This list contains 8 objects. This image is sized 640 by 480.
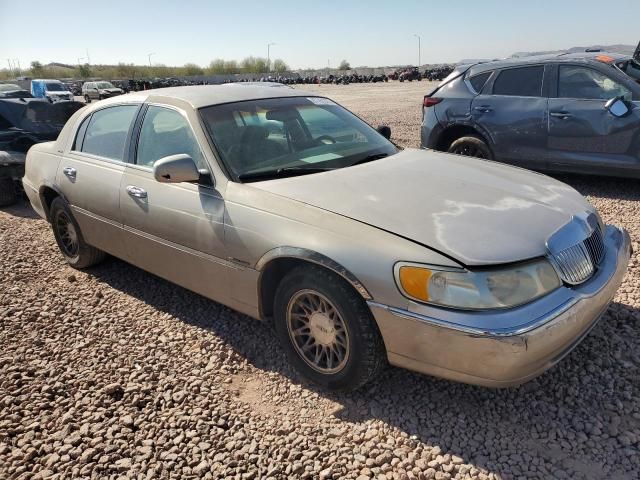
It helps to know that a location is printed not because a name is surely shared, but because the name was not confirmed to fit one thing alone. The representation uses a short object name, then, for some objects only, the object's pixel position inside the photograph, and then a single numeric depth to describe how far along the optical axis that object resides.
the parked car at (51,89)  33.12
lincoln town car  2.30
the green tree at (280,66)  123.69
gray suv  5.82
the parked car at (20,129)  7.19
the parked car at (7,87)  26.90
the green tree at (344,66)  125.95
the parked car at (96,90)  38.22
